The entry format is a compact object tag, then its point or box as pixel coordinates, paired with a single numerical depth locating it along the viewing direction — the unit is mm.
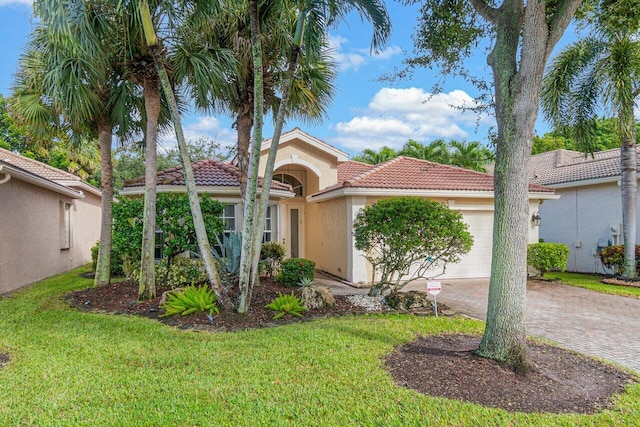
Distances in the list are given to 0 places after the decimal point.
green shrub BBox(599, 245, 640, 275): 13992
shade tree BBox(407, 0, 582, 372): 5035
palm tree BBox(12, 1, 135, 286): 7494
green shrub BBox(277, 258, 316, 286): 11711
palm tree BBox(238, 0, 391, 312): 7547
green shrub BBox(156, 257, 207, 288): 10969
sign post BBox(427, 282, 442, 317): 7562
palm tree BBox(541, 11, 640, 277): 12711
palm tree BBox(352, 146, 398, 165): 28031
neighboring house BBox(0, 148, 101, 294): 11523
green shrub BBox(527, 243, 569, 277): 13930
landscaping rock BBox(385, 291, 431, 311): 8969
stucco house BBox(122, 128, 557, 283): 13359
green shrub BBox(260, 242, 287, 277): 13419
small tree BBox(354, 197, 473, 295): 8664
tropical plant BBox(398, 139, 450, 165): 26891
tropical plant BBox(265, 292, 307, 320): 8414
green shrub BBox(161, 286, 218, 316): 8203
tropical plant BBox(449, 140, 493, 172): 25308
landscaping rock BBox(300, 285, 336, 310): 8992
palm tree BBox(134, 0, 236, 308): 7797
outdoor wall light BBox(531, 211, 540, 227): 15336
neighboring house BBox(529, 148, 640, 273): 15805
